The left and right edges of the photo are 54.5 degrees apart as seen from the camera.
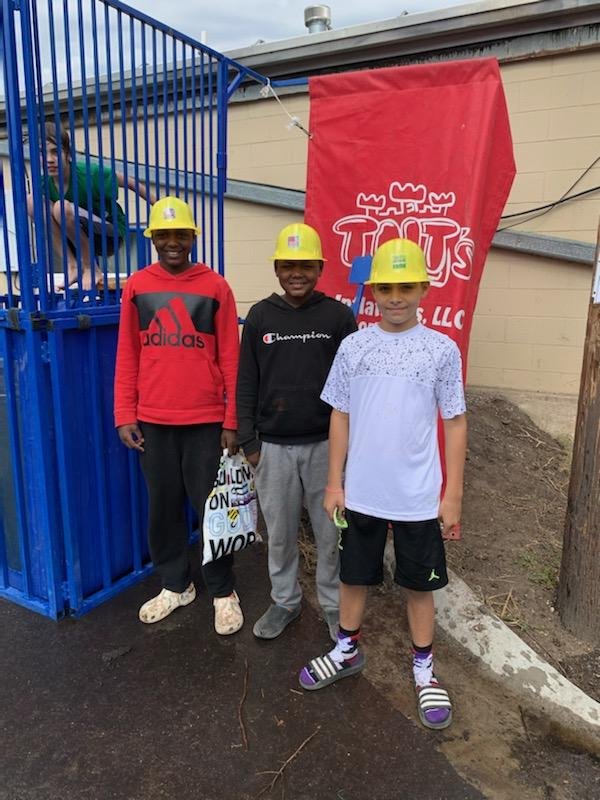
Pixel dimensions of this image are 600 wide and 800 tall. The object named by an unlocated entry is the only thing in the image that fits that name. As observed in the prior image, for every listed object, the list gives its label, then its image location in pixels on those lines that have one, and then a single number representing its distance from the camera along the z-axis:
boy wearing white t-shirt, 2.20
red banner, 3.27
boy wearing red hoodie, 2.70
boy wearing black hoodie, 2.55
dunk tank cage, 2.53
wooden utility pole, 2.73
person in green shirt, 2.75
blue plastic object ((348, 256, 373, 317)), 3.45
